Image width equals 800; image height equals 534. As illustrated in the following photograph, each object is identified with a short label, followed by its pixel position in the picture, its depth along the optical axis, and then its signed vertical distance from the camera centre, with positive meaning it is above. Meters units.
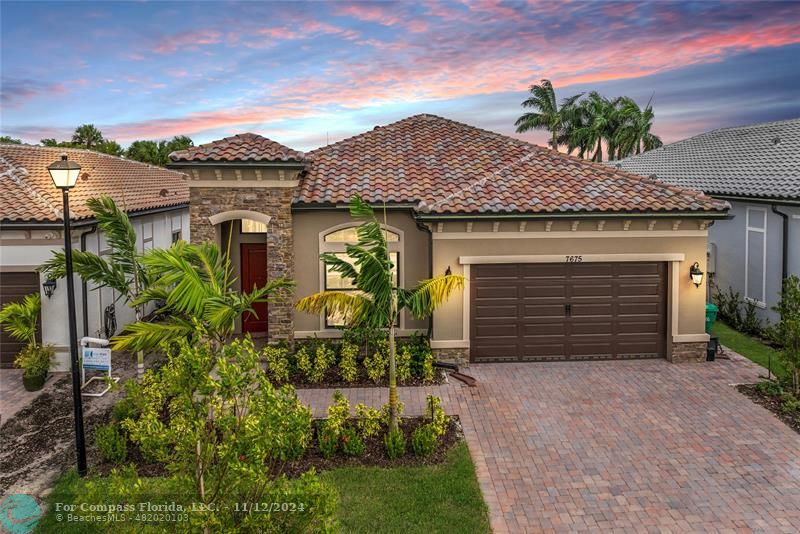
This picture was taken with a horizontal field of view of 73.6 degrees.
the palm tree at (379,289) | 8.61 -0.71
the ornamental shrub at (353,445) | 8.42 -3.13
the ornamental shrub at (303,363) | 11.91 -2.59
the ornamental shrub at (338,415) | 8.55 -2.75
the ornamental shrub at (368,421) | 8.84 -2.91
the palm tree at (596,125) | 51.75 +11.73
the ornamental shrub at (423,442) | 8.41 -3.09
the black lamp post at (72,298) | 7.80 -0.73
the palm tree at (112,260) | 10.30 -0.21
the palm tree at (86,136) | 39.69 +8.44
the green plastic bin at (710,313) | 13.91 -1.81
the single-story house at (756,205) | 14.33 +1.08
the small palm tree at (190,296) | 8.47 -0.79
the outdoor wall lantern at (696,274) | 12.45 -0.70
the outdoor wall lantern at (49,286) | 12.17 -0.83
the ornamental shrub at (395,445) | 8.37 -3.12
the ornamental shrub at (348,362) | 11.71 -2.57
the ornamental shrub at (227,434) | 4.37 -1.59
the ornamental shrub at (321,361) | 11.73 -2.57
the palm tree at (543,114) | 50.12 +12.43
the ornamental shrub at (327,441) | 8.39 -3.06
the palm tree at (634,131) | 53.22 +11.42
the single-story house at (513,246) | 12.40 +0.00
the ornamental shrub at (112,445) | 8.31 -3.07
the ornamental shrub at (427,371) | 11.60 -2.71
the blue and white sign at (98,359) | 10.95 -2.25
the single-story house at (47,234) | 12.27 +0.38
